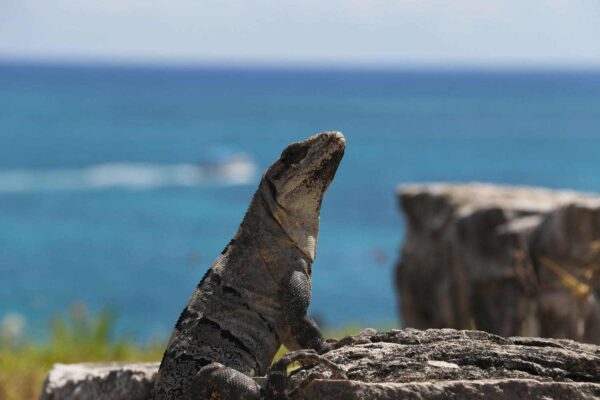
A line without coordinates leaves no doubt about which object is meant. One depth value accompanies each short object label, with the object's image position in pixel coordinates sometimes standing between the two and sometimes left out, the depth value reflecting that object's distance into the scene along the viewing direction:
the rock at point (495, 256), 18.04
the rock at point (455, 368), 7.18
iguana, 8.10
